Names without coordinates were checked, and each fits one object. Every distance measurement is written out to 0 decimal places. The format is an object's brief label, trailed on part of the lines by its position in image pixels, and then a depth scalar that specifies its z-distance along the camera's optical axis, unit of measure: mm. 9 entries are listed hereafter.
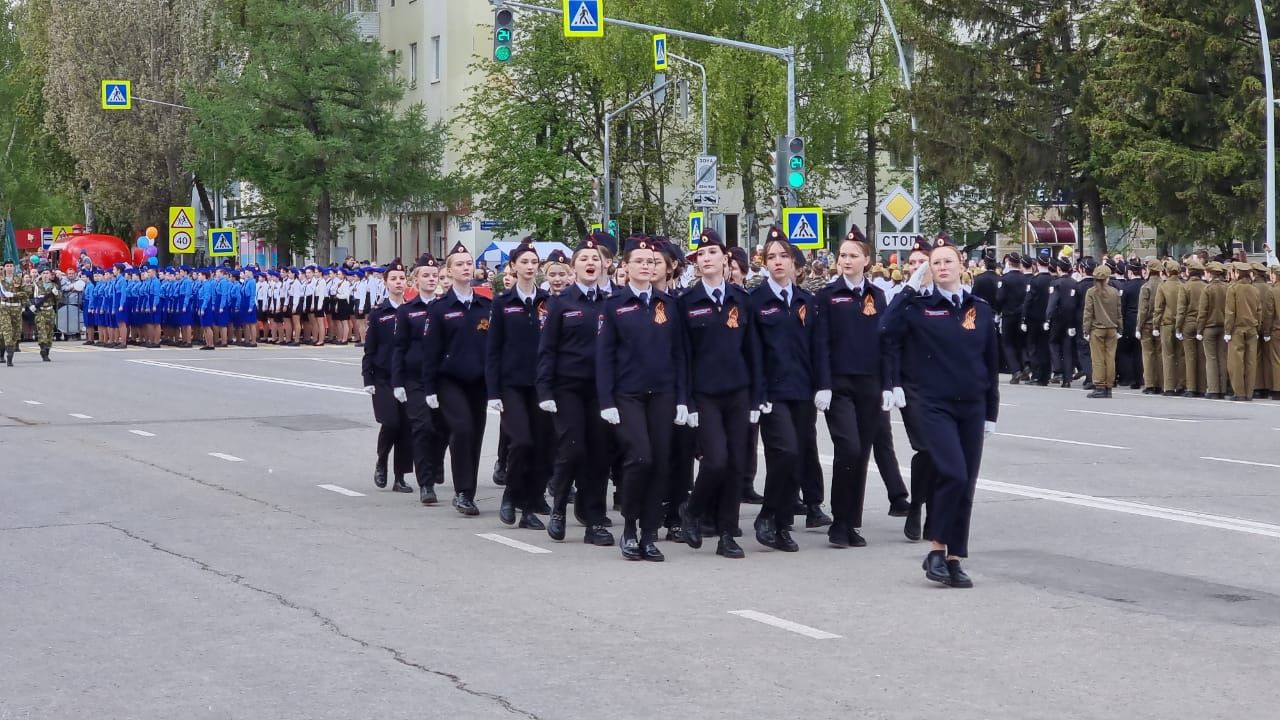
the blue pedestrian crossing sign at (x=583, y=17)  30891
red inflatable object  66562
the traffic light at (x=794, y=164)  32969
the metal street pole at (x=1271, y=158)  33812
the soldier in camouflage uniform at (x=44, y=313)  32969
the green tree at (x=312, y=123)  51969
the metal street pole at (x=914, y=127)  41656
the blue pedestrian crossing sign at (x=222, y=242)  47781
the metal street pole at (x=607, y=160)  49500
